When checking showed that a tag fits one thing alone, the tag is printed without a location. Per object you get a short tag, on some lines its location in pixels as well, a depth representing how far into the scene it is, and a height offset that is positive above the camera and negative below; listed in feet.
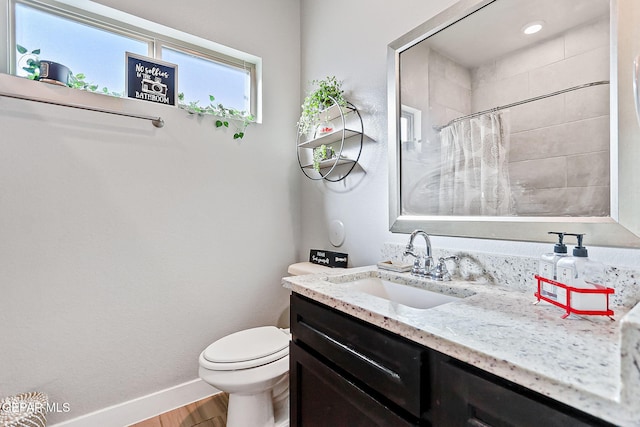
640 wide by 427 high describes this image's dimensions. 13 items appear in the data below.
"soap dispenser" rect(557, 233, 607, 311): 2.26 -0.56
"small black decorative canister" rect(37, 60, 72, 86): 4.40 +2.07
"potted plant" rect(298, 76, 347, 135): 5.66 +2.12
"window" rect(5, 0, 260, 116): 4.72 +2.99
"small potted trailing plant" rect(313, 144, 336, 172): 5.81 +1.07
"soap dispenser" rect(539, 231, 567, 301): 2.57 -0.53
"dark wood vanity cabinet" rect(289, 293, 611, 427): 1.66 -1.30
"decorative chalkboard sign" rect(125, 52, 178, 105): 5.09 +2.33
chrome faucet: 3.78 -0.70
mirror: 2.66 +0.96
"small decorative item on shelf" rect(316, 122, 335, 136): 5.82 +1.62
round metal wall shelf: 5.43 +1.35
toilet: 4.26 -2.44
